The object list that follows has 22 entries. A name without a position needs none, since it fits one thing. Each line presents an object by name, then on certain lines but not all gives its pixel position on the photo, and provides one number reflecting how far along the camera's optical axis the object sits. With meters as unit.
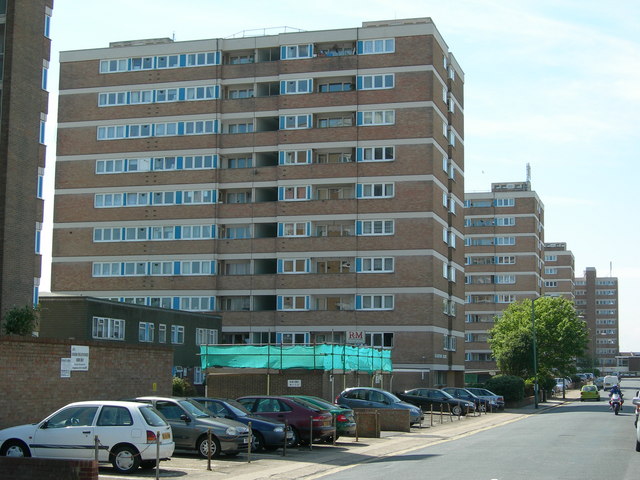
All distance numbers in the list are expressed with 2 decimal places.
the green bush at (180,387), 47.41
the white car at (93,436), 19.92
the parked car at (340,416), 30.27
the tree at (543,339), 79.50
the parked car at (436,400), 49.69
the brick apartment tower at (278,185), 66.50
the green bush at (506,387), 64.62
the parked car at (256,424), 26.50
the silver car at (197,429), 23.81
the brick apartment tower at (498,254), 117.69
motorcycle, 52.03
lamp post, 66.44
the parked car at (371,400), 37.38
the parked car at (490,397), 57.38
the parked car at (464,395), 53.09
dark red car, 28.11
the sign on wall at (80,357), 27.22
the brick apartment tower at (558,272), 166.75
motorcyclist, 53.56
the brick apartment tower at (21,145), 35.16
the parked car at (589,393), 78.00
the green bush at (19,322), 28.38
